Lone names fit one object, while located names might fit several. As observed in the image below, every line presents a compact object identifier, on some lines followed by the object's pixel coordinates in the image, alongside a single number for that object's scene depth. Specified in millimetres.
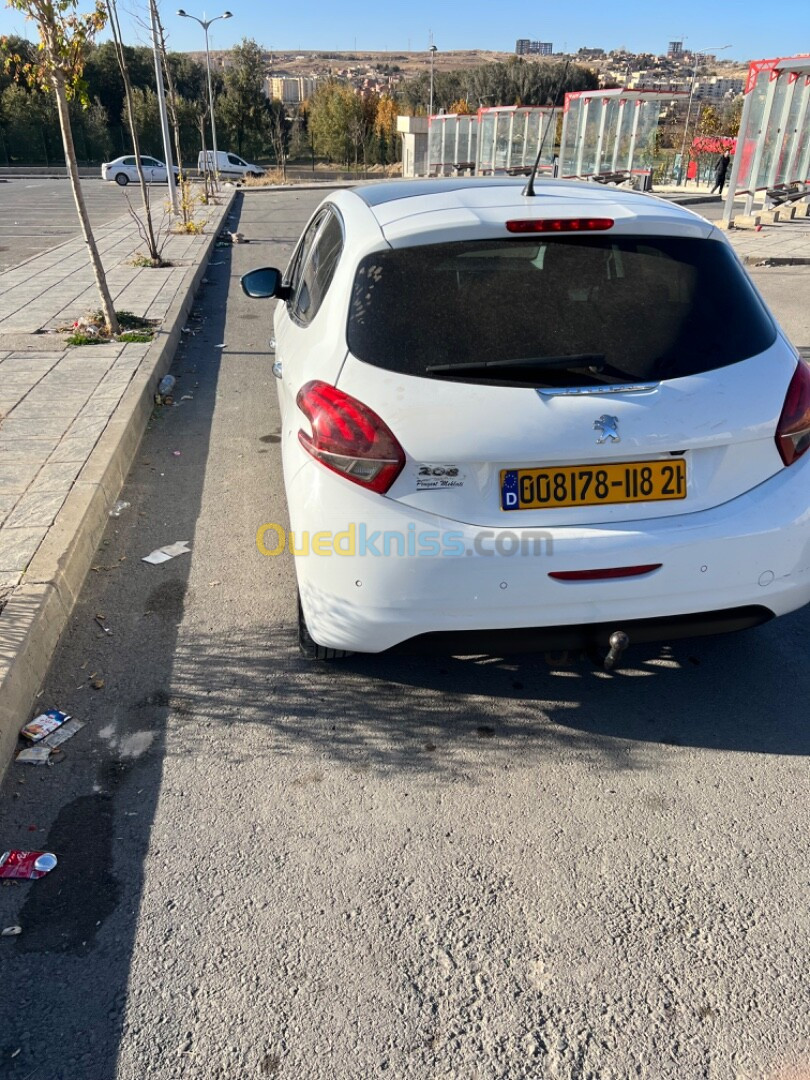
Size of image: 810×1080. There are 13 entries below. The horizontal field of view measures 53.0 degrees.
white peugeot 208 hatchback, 2594
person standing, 30541
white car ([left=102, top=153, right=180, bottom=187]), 40469
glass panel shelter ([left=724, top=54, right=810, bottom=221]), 18234
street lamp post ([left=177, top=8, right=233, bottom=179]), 32594
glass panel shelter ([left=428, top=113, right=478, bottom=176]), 40875
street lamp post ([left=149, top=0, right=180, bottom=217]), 19069
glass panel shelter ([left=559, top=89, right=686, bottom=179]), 27328
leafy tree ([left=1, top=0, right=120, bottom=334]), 7238
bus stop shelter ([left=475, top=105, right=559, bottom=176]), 34094
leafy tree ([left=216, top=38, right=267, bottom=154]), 56719
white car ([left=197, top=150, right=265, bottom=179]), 45406
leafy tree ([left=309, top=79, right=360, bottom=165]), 57156
